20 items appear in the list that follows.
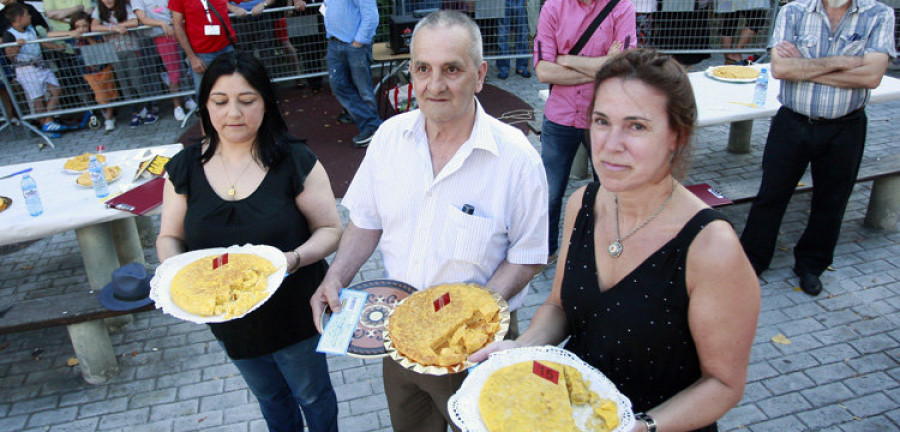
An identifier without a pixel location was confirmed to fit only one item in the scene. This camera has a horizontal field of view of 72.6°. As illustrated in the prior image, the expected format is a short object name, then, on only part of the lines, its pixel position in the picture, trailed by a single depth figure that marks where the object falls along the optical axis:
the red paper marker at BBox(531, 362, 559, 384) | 2.14
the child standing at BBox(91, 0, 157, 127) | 9.10
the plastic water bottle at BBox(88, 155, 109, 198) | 4.83
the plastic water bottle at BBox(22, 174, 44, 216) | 4.54
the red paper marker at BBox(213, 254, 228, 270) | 2.97
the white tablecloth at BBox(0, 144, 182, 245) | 4.43
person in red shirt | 7.87
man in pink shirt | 4.73
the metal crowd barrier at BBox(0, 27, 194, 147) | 9.09
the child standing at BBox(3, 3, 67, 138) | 8.95
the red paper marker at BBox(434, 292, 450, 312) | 2.60
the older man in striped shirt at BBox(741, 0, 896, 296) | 4.34
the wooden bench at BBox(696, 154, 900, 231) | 5.68
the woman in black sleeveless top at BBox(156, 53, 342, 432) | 3.11
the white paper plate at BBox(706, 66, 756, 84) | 6.35
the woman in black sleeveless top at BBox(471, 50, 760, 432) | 1.95
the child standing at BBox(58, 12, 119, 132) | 9.05
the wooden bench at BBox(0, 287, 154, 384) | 4.29
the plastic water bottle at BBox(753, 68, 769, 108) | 5.76
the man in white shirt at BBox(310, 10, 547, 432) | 2.59
